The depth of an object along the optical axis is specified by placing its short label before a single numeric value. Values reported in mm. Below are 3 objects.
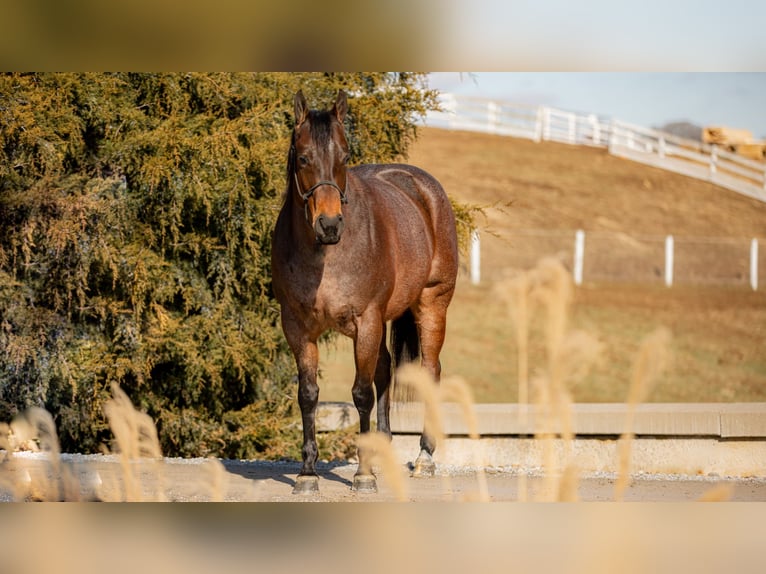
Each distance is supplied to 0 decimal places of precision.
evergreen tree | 20094
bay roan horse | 12648
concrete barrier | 18406
